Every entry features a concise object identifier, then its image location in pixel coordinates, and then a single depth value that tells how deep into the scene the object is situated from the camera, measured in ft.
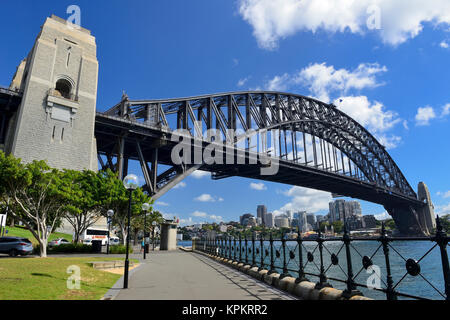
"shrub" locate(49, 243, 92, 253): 91.81
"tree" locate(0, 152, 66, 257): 73.00
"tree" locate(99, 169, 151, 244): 105.91
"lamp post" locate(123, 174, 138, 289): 41.06
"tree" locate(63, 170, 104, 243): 86.10
